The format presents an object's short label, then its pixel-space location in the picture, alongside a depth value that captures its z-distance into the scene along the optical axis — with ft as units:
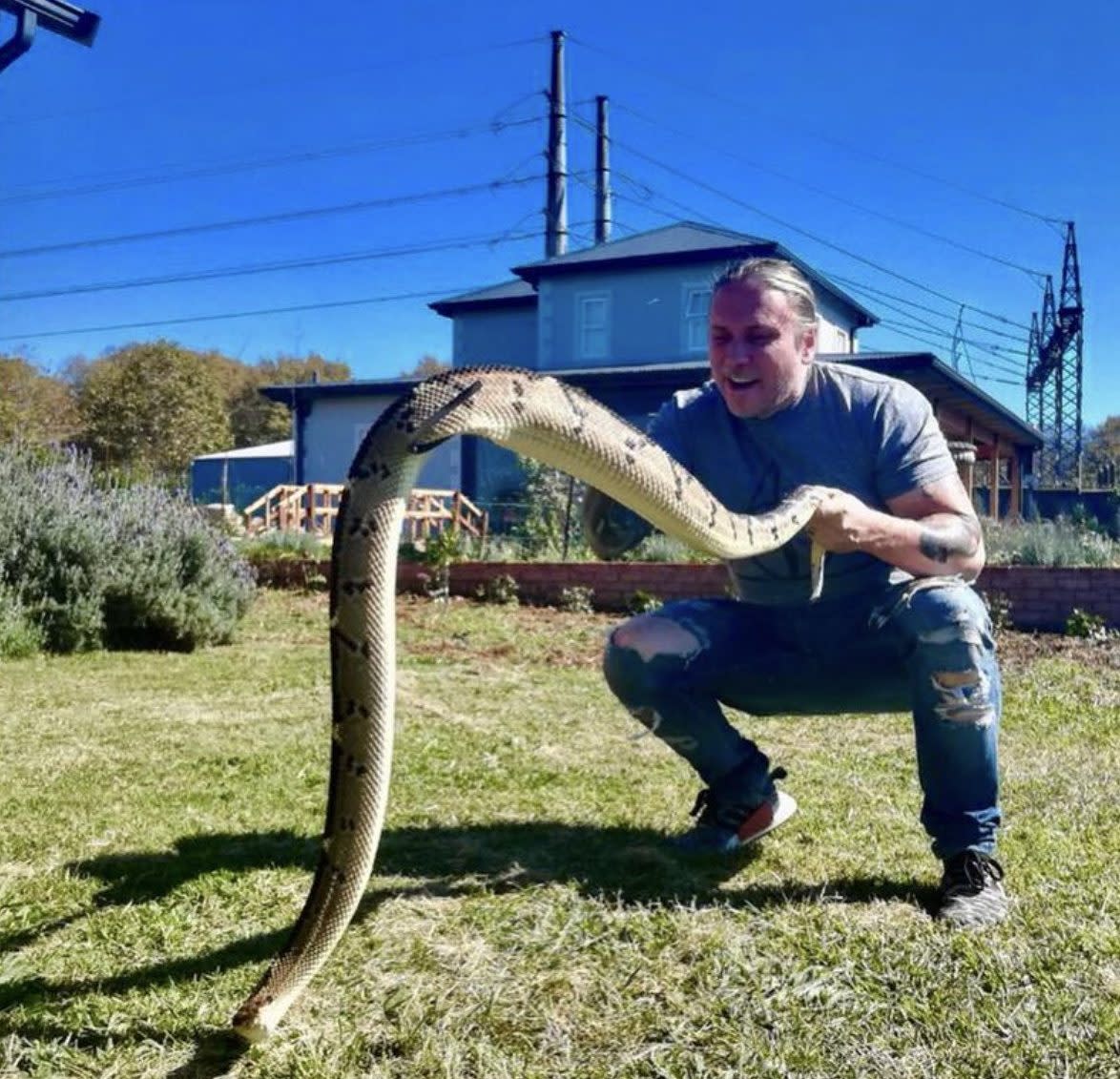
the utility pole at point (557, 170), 108.06
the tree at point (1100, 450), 145.38
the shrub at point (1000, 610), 31.12
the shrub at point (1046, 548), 36.96
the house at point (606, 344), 73.87
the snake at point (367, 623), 6.57
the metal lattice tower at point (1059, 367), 143.64
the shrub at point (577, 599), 35.65
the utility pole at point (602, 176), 110.22
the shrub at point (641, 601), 34.94
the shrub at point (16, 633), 24.04
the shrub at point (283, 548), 42.57
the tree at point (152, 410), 120.06
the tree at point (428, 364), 141.51
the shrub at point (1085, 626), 30.12
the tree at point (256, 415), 177.78
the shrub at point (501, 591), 37.35
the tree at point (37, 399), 109.91
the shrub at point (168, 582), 26.30
